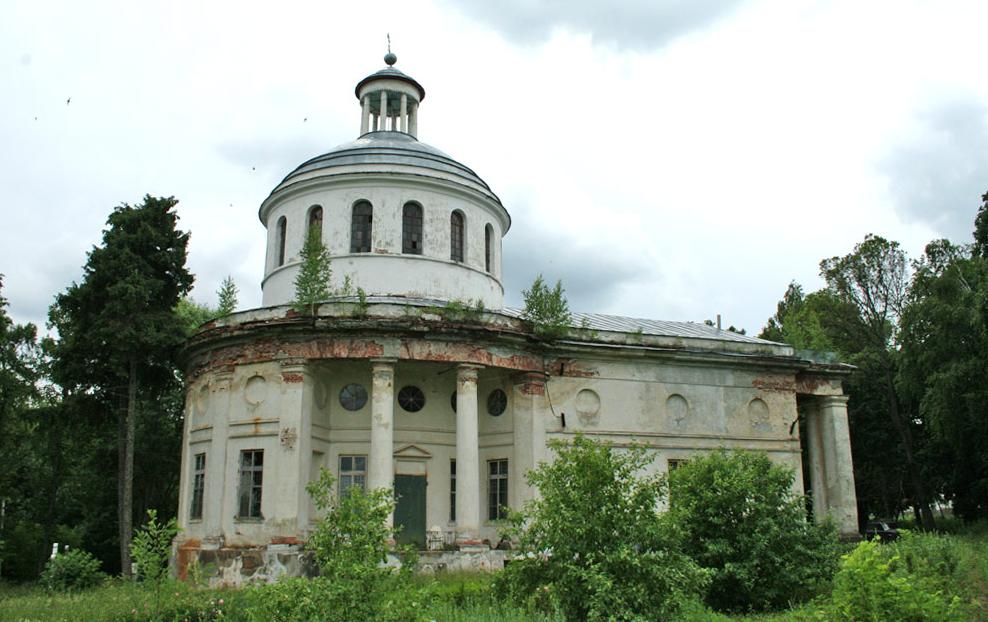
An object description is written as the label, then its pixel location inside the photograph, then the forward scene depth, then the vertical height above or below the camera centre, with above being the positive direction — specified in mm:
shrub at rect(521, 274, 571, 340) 21656 +4716
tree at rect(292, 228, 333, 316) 19500 +5256
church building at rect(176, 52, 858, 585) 19234 +2687
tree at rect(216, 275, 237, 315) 22250 +5138
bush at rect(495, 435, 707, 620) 9891 -787
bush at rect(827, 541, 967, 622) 8523 -1197
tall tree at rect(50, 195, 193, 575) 21922 +4686
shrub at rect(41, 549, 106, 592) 19531 -1995
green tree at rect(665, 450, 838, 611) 13477 -865
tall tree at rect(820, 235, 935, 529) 38344 +9204
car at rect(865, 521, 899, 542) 34562 -2101
